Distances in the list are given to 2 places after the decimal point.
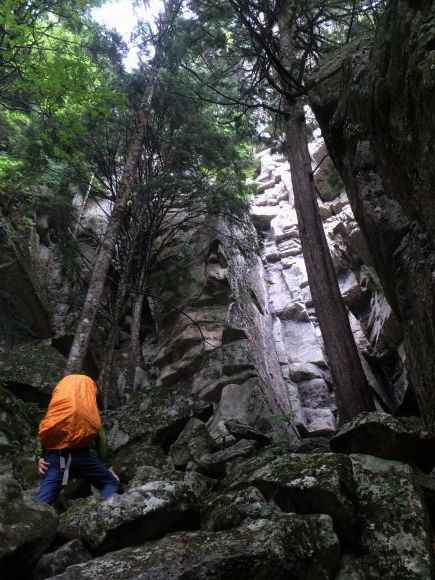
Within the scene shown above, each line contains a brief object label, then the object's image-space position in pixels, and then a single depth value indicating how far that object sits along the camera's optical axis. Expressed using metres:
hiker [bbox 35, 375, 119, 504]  4.94
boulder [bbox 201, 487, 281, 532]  3.82
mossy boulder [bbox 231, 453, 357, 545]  3.62
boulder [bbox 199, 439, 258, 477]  6.56
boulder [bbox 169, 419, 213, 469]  7.31
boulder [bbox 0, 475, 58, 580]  3.19
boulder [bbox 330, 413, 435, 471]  4.35
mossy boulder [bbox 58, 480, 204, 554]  3.71
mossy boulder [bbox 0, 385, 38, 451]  7.55
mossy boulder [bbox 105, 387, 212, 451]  8.09
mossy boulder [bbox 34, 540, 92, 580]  3.45
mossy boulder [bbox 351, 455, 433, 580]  3.29
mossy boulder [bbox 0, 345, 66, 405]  9.63
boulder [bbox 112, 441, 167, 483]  6.92
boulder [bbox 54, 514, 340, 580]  2.98
